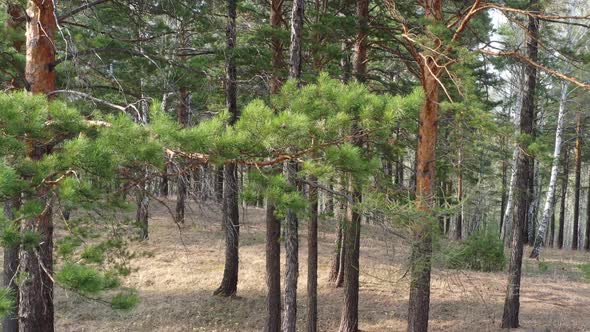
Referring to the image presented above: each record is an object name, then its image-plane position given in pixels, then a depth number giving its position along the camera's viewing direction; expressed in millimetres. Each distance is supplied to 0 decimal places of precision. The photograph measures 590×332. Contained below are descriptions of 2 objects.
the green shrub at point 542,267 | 14073
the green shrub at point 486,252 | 14750
